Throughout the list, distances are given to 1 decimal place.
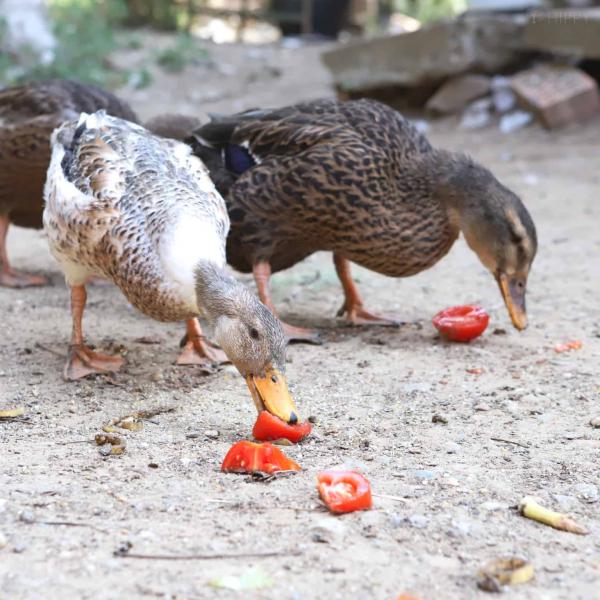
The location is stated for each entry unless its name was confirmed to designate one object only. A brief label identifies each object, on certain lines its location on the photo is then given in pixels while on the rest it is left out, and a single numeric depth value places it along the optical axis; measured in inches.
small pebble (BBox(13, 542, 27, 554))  114.5
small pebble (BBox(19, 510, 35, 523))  122.5
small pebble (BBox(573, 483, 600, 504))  135.4
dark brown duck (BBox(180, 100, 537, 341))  208.2
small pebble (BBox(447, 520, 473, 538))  121.5
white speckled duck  156.6
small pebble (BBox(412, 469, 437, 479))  140.4
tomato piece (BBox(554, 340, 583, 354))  204.5
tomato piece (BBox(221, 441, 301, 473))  138.7
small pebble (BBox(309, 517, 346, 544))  118.1
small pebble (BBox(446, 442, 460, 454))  152.7
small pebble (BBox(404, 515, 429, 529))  123.4
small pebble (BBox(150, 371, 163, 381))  188.5
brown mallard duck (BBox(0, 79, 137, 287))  237.5
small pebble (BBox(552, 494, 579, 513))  132.3
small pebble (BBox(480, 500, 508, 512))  130.2
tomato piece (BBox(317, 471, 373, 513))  125.3
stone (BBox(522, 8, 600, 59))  404.5
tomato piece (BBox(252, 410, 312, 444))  150.3
